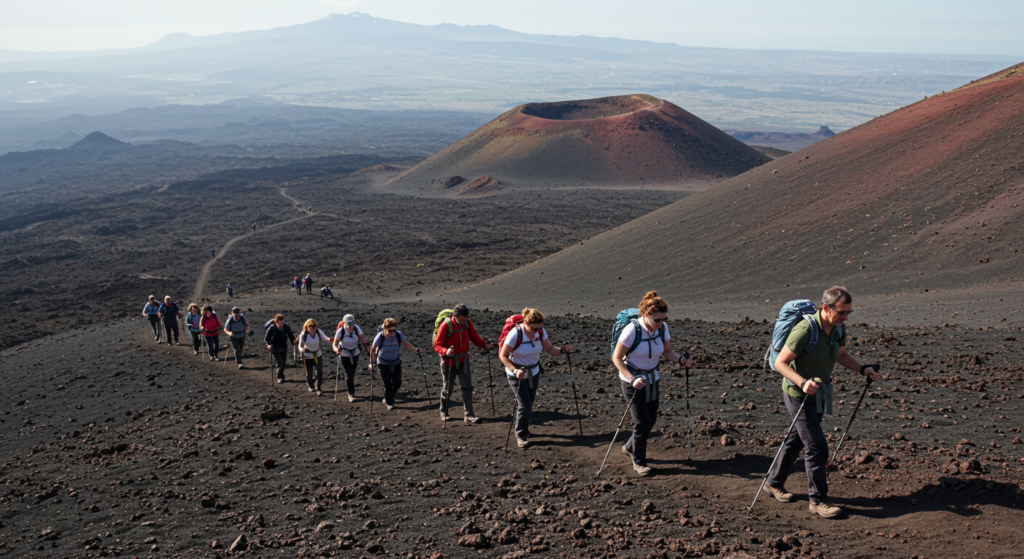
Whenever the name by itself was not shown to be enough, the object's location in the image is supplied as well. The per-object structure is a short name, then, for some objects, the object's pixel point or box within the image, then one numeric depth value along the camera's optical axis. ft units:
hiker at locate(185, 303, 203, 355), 51.39
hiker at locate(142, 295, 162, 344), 56.80
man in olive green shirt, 16.38
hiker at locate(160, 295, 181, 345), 54.44
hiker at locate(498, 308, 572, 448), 23.34
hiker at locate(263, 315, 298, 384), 39.63
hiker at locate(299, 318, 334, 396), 36.65
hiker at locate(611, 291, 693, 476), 19.45
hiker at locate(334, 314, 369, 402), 34.01
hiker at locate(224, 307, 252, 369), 44.01
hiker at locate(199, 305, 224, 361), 46.65
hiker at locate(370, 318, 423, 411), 30.70
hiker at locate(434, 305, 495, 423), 27.04
